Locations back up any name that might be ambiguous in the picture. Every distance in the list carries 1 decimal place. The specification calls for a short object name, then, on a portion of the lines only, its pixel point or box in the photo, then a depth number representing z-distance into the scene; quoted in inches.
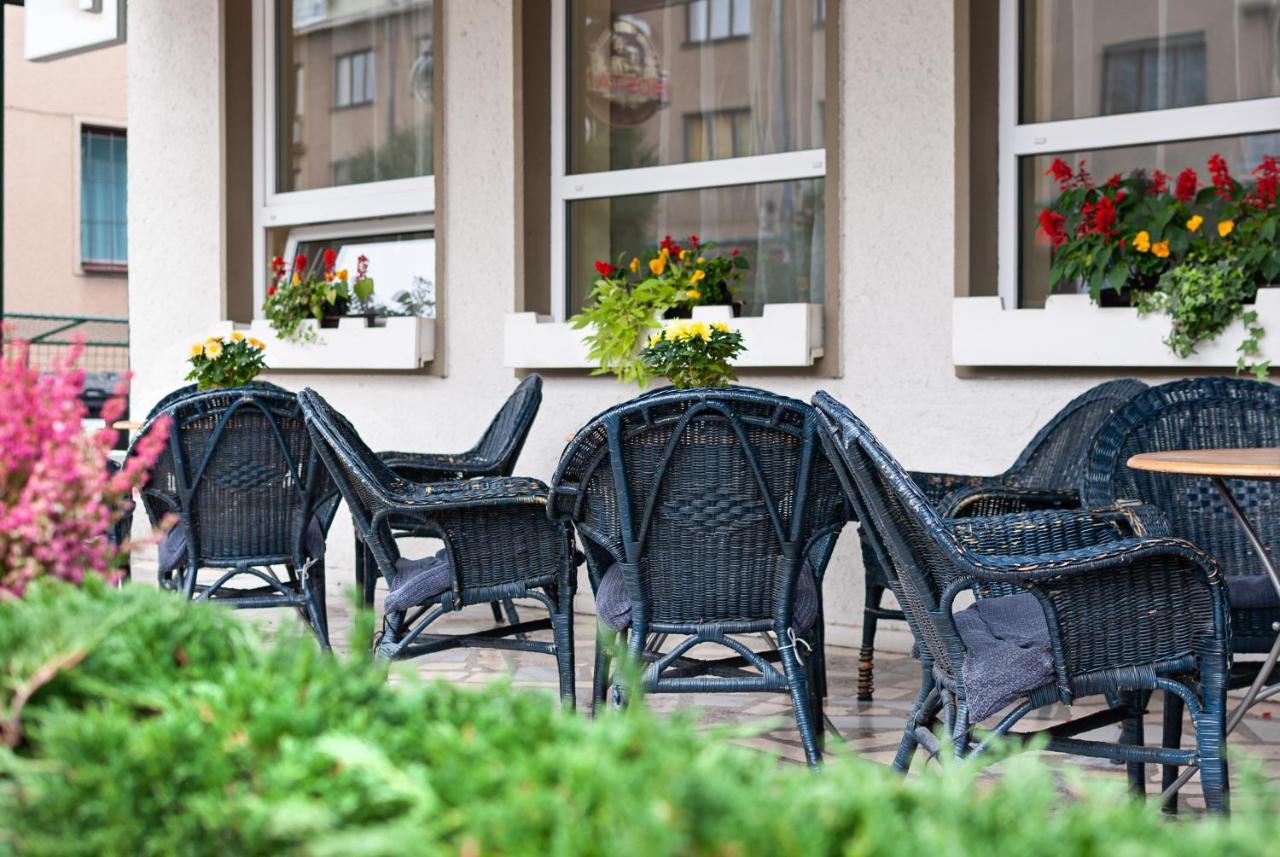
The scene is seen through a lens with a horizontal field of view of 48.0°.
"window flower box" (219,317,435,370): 239.5
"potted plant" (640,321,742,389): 143.9
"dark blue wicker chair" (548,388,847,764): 118.3
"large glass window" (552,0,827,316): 213.8
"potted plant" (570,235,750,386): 207.9
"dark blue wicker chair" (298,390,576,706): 134.3
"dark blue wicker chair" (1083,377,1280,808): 130.0
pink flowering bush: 48.4
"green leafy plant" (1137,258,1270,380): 159.6
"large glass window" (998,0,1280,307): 176.4
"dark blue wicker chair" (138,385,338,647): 157.9
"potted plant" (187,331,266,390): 181.3
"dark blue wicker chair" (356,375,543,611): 190.5
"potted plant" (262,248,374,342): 255.0
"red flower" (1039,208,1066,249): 178.5
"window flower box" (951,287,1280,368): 161.5
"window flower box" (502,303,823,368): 195.0
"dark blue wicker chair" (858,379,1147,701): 143.6
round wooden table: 103.4
